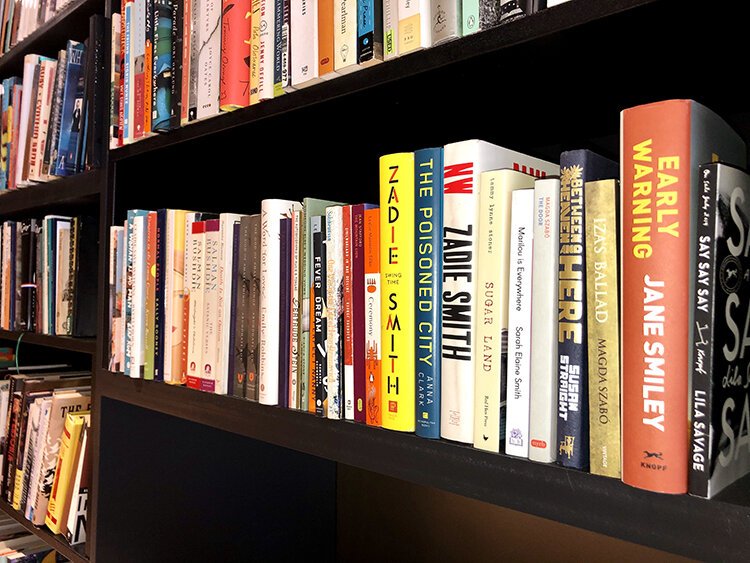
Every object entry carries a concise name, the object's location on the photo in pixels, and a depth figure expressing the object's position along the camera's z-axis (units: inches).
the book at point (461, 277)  21.6
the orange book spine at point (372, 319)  24.5
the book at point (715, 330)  16.5
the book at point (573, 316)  18.9
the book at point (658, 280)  16.9
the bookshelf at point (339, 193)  18.9
